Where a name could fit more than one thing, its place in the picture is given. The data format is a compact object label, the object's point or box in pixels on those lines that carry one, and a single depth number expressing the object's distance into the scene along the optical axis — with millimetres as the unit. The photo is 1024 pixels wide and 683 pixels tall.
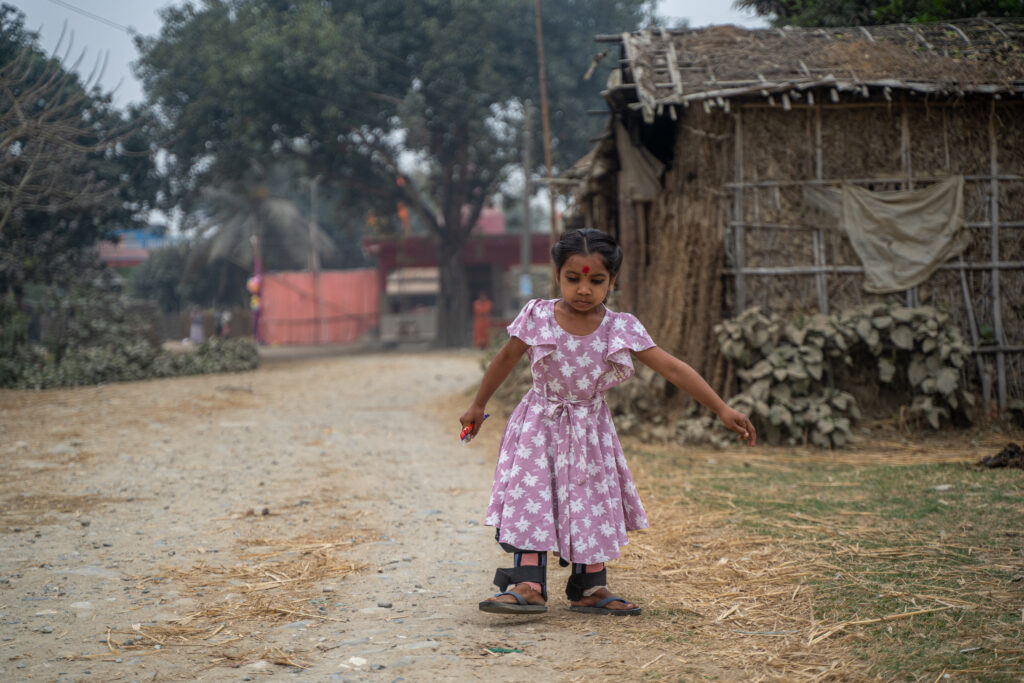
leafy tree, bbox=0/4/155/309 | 8078
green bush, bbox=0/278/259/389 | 12820
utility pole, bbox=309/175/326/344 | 30250
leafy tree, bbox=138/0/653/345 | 19531
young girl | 3373
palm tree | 32281
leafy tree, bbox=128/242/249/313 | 35094
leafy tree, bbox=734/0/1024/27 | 11141
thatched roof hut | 8266
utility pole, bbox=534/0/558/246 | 13937
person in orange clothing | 23891
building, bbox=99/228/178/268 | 37156
